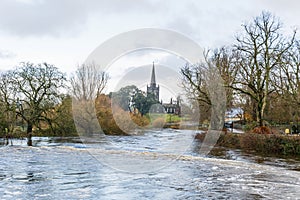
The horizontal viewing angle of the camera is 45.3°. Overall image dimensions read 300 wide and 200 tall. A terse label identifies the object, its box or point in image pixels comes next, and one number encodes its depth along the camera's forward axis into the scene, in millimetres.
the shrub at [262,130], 21828
